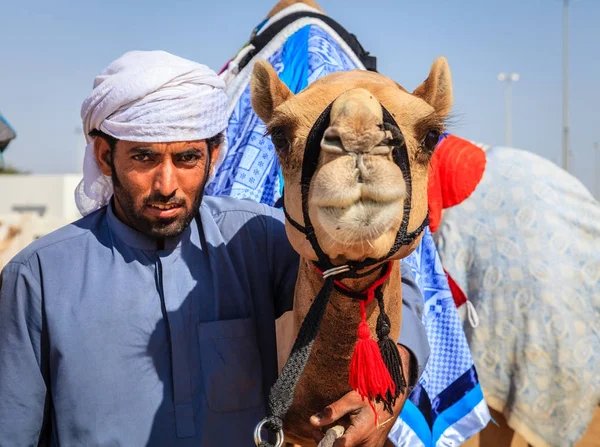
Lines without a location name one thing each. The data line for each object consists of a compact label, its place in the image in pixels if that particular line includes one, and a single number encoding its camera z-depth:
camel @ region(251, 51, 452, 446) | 1.88
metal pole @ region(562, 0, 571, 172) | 22.90
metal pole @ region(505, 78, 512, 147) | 34.44
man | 2.25
